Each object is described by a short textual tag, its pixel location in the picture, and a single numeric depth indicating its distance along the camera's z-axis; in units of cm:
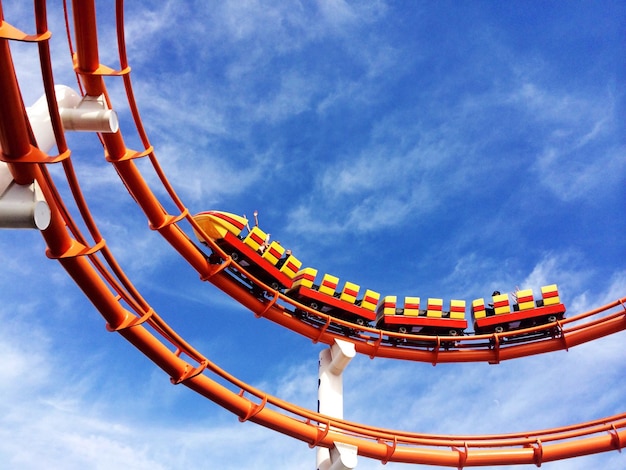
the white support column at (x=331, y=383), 998
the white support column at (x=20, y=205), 473
